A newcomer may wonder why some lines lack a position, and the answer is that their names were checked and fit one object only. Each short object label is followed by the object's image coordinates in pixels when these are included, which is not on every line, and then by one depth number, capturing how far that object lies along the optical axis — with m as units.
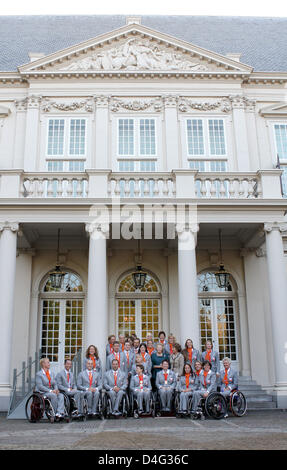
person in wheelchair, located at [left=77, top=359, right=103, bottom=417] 11.05
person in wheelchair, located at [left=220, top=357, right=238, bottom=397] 11.55
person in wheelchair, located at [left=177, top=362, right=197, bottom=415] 11.05
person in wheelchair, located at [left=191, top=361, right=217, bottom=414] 11.09
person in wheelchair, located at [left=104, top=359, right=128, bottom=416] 11.18
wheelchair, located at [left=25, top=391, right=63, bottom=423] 10.59
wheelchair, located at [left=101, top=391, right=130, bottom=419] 11.12
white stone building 14.23
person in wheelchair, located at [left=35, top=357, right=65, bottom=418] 10.76
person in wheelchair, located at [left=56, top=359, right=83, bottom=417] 11.06
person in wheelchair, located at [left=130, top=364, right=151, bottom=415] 11.24
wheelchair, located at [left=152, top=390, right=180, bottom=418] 11.32
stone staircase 13.65
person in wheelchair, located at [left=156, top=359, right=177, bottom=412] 11.37
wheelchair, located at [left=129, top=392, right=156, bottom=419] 11.15
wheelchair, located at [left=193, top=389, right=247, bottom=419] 10.78
